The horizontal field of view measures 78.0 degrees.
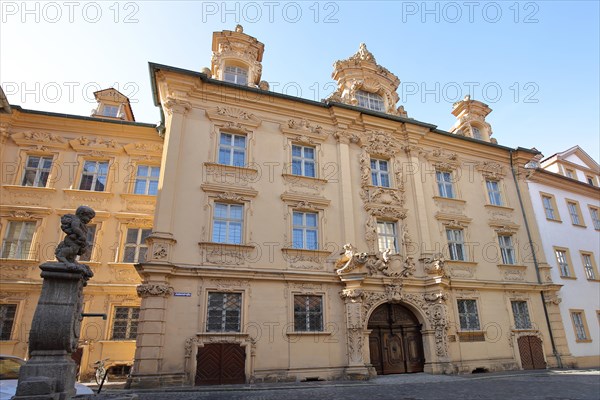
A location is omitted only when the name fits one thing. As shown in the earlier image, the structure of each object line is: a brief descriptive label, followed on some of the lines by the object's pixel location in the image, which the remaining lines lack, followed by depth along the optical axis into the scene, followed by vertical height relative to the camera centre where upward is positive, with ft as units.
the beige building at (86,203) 49.98 +18.49
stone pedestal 17.30 +0.10
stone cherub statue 20.08 +5.27
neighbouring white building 64.80 +17.29
